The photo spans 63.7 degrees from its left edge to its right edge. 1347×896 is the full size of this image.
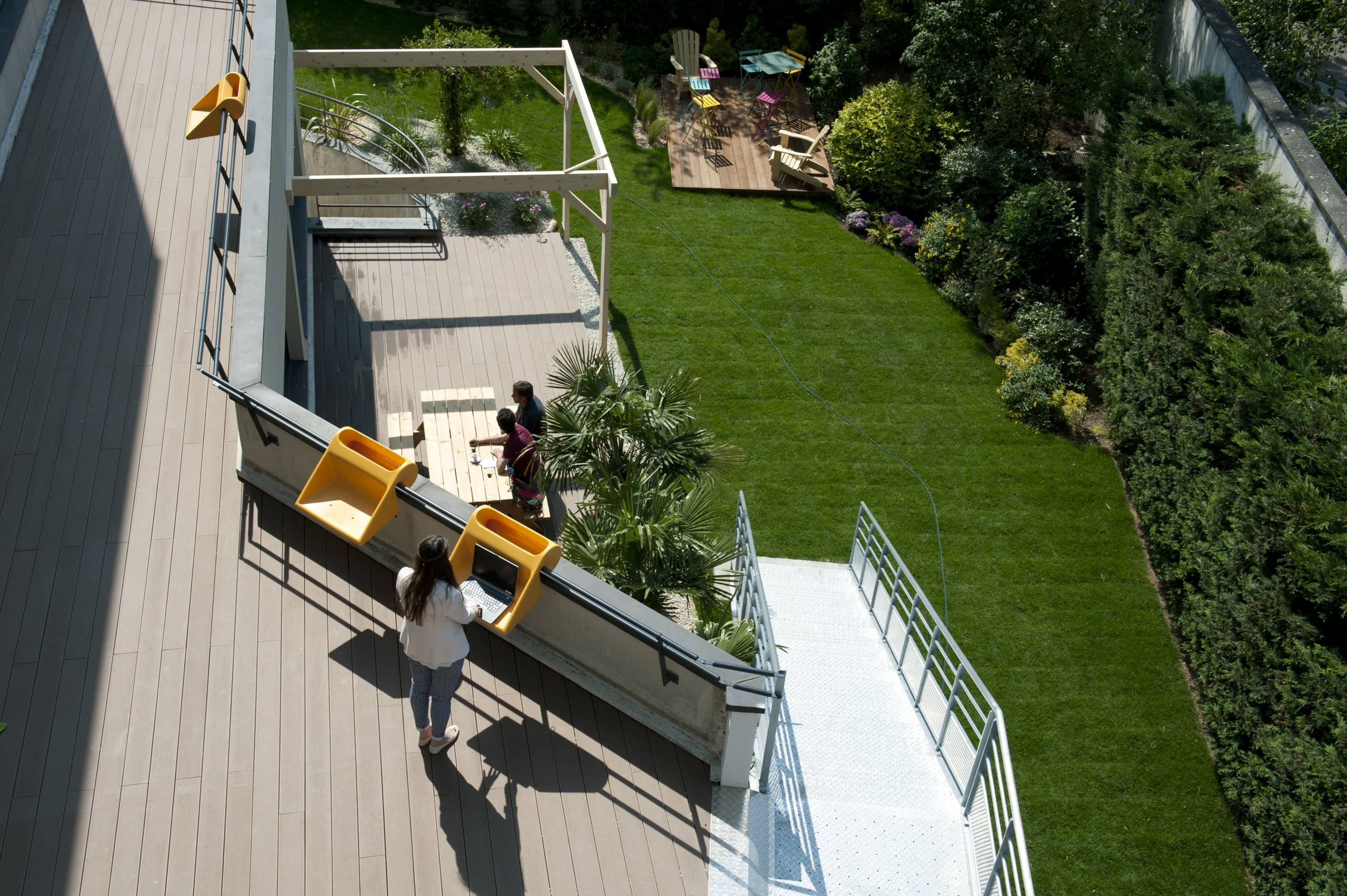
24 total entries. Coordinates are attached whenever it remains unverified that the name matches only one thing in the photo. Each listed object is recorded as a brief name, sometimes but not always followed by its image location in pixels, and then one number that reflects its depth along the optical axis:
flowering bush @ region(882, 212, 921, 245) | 14.64
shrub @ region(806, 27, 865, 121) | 16.61
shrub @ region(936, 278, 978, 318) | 13.70
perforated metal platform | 5.77
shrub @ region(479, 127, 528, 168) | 15.38
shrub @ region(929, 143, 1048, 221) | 14.40
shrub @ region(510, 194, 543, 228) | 13.98
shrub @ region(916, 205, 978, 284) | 14.02
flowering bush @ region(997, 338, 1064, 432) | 12.41
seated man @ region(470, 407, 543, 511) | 8.32
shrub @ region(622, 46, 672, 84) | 17.47
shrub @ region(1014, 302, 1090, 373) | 12.80
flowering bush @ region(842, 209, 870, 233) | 15.05
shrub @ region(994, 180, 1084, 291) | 13.48
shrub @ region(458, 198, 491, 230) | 13.66
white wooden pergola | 10.45
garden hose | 11.15
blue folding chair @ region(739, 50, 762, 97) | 17.17
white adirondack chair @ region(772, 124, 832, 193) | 15.53
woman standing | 5.14
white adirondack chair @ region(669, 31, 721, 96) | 17.34
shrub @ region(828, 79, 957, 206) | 14.94
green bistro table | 16.70
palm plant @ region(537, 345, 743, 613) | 7.02
